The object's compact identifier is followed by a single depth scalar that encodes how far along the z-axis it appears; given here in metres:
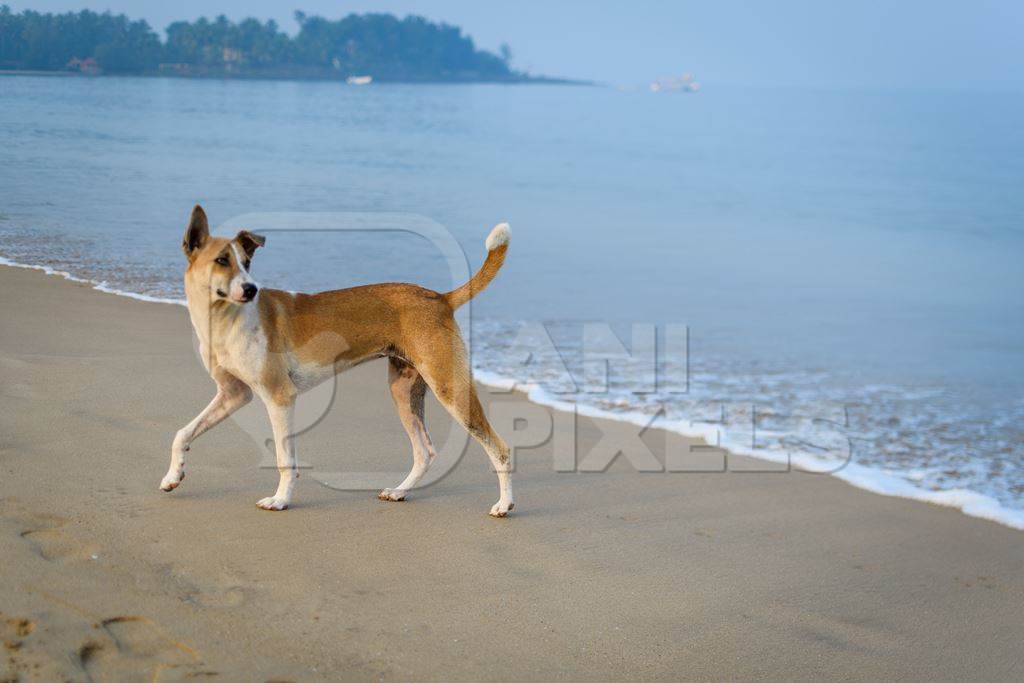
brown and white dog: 5.46
